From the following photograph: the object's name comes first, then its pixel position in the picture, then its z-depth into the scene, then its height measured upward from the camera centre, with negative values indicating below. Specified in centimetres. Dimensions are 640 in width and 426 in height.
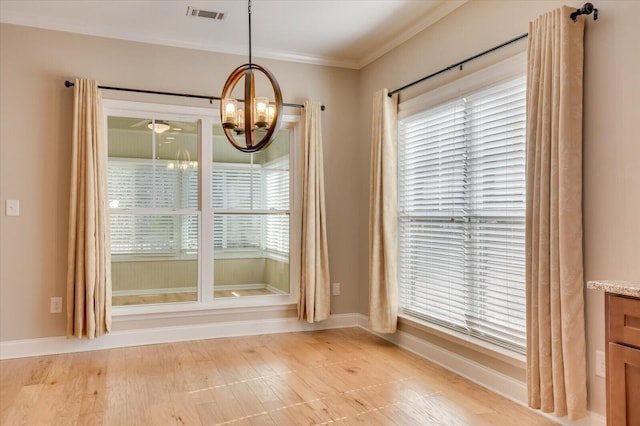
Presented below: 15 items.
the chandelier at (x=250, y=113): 277 +61
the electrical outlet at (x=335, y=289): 480 -71
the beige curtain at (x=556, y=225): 237 -3
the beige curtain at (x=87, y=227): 379 -9
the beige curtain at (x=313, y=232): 452 -14
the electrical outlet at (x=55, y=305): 388 -72
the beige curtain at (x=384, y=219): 405 -1
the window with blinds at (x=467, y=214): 291 +3
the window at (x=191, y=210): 423 +6
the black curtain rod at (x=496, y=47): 241 +106
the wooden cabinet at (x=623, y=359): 176 -52
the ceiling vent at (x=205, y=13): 367 +156
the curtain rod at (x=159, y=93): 388 +106
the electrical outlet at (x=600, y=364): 234 -71
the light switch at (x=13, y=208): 377 +6
